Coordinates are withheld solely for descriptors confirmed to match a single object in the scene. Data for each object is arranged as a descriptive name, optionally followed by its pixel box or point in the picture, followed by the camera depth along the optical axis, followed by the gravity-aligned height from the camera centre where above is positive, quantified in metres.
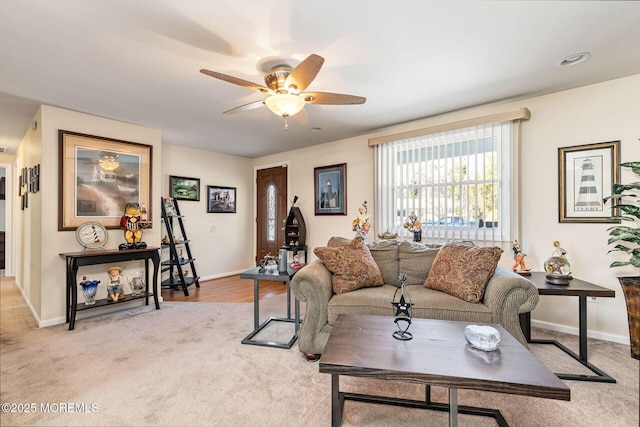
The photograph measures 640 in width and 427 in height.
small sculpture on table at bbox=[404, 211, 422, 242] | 3.34 -0.16
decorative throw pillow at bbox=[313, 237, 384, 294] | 2.46 -0.48
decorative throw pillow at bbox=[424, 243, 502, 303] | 2.18 -0.47
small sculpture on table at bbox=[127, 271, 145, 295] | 3.62 -0.90
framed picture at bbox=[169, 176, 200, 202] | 4.76 +0.47
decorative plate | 3.19 -0.24
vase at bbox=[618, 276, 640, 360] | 2.14 -0.73
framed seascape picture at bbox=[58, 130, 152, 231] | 3.17 +0.45
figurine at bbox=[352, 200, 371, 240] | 3.44 -0.13
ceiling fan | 2.04 +0.94
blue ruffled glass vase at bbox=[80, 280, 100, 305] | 3.13 -0.85
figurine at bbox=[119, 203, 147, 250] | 3.48 -0.16
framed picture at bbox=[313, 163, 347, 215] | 4.46 +0.41
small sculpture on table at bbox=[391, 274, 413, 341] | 1.53 -0.62
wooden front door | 5.41 +0.10
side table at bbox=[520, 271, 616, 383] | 1.96 -0.68
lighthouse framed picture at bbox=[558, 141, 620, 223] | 2.56 +0.33
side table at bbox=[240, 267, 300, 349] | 2.49 -0.83
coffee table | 1.13 -0.68
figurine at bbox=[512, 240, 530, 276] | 2.77 -0.45
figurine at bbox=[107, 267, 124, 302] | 3.32 -0.85
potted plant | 2.16 -0.19
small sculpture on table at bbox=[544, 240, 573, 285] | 2.33 -0.48
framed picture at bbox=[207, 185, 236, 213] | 5.27 +0.29
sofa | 2.04 -0.61
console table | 2.94 -0.54
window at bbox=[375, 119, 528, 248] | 3.07 +0.37
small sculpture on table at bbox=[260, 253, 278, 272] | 2.84 -0.52
